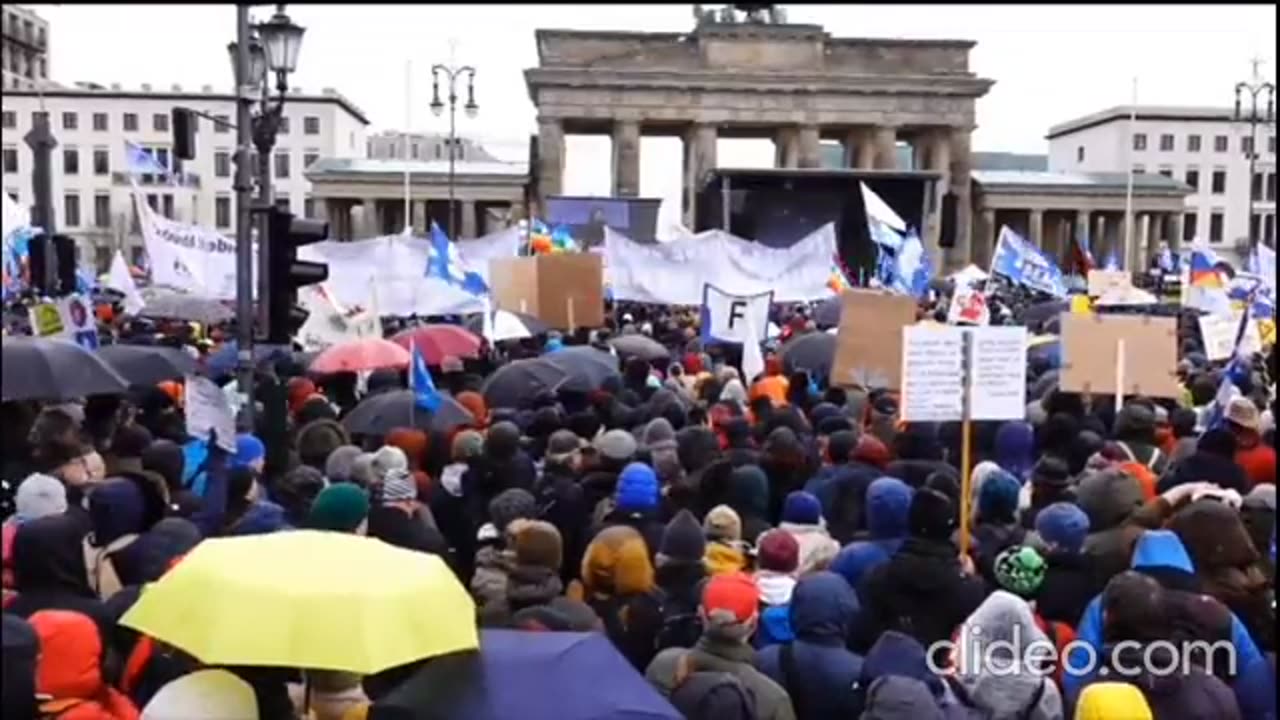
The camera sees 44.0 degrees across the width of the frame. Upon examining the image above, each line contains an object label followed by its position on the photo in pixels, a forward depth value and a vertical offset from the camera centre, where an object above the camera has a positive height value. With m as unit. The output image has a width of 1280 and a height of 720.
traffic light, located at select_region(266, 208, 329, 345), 9.61 -0.11
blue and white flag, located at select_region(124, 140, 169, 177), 17.80 +1.02
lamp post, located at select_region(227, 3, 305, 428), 10.85 +1.00
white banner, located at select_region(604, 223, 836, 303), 20.08 -0.11
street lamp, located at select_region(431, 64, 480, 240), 40.44 +4.39
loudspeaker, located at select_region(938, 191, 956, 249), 27.34 +0.71
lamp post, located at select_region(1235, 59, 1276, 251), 38.91 +4.59
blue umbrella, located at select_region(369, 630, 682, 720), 3.79 -1.05
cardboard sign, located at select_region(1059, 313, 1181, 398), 10.27 -0.59
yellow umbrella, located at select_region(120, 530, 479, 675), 3.96 -0.91
